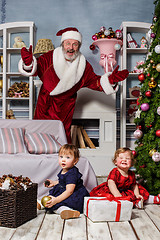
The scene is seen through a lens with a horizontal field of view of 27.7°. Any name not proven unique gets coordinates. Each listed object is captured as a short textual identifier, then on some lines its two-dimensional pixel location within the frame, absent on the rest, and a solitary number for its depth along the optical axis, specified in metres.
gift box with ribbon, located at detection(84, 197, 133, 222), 2.20
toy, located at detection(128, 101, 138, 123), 5.18
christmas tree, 3.00
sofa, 2.81
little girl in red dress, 2.58
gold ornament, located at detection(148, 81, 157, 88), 3.09
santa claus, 4.39
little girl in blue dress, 2.37
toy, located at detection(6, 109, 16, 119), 5.22
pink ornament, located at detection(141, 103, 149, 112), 3.13
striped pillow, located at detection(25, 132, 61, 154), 3.22
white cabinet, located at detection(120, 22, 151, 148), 5.15
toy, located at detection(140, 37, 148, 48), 5.25
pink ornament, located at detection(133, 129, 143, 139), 3.24
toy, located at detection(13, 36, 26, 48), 5.27
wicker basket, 2.04
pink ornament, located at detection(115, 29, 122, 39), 5.12
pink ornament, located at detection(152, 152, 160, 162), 2.88
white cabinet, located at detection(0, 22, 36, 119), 5.18
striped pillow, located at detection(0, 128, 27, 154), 3.09
